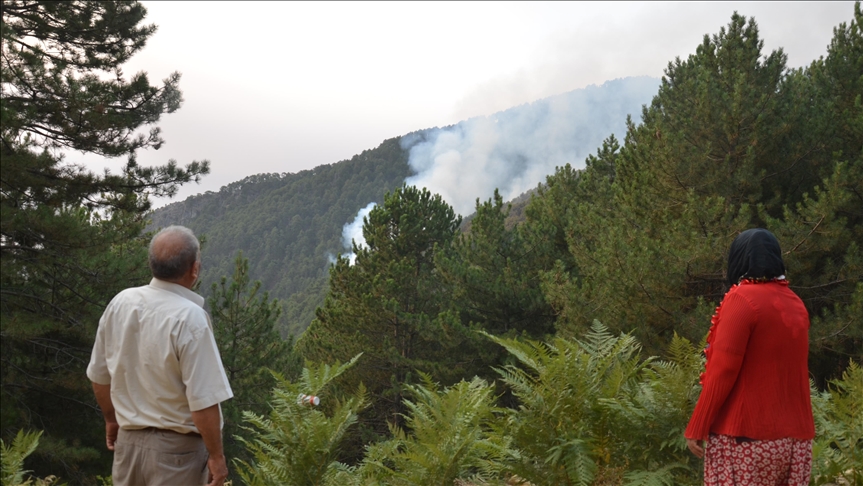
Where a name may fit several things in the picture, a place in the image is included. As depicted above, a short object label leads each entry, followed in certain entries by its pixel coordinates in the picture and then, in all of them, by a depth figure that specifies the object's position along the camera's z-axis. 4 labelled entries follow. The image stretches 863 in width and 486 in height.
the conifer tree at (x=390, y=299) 24.28
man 2.76
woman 2.79
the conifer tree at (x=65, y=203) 11.04
